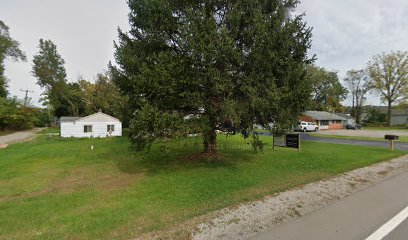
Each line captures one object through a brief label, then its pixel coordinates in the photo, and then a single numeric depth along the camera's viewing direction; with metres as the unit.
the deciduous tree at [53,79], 50.58
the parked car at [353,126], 48.26
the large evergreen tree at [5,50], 40.62
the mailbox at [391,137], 15.82
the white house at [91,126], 26.69
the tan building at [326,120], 44.03
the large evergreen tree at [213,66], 7.98
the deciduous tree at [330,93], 61.90
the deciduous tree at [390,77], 51.00
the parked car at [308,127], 38.78
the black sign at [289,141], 14.91
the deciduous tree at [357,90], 60.47
